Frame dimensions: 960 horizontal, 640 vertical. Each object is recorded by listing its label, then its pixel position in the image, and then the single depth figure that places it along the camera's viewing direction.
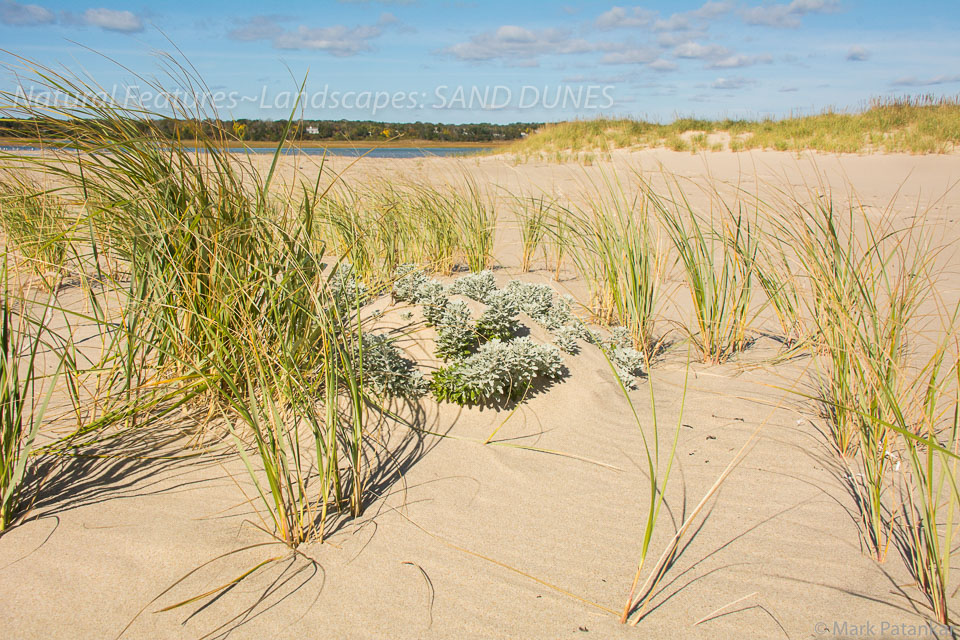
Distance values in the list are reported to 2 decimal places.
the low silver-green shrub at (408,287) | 3.29
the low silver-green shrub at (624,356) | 2.93
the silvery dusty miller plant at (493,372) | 2.52
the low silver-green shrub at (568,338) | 3.02
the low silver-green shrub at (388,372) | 2.50
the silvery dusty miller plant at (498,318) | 2.88
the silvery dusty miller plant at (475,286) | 3.46
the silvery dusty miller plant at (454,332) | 2.73
